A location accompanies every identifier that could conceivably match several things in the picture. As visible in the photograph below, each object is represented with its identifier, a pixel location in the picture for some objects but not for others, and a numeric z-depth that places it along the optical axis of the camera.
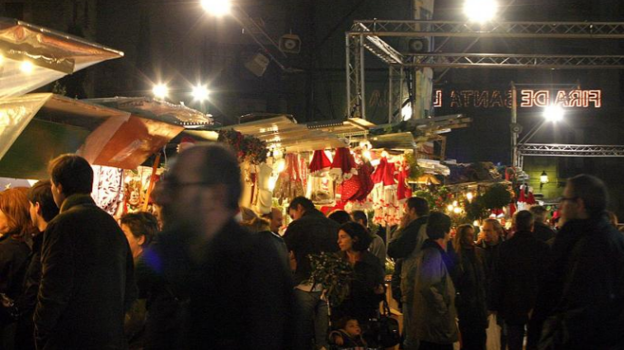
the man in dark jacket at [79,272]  4.39
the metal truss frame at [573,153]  32.98
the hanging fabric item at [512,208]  24.26
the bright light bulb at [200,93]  21.98
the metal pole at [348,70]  14.41
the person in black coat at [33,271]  4.89
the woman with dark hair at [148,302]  3.04
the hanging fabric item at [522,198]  24.61
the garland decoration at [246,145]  9.61
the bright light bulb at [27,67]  5.43
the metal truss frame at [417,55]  14.76
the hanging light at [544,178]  37.88
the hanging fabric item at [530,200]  24.84
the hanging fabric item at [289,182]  11.46
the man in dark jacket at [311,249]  8.43
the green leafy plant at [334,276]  7.22
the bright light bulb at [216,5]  15.36
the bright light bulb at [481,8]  15.03
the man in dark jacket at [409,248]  9.06
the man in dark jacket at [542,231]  10.97
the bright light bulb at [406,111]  20.75
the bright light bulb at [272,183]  10.56
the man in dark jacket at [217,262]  2.74
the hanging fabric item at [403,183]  13.17
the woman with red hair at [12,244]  5.49
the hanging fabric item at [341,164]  11.45
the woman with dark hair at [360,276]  7.23
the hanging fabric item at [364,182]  12.01
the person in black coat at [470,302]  8.70
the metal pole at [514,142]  28.78
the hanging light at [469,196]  19.70
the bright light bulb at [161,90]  20.83
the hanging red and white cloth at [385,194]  12.94
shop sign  37.09
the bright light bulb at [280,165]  11.25
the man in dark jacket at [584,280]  4.49
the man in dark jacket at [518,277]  8.55
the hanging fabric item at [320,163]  11.60
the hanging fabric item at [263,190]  10.27
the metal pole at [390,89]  18.36
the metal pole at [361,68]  14.64
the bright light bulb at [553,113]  34.44
